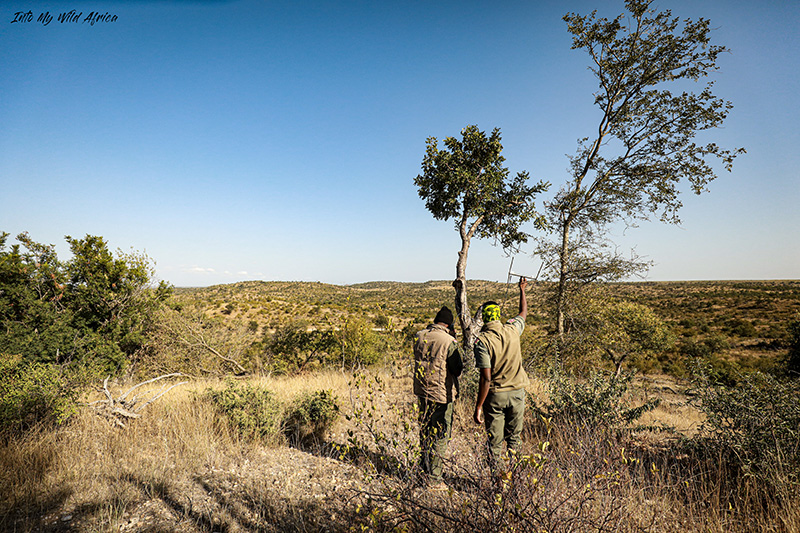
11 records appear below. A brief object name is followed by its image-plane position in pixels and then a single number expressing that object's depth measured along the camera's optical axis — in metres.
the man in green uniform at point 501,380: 3.81
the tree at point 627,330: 8.03
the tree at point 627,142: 7.66
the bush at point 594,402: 4.62
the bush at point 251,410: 4.94
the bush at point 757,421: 3.22
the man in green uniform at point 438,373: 3.96
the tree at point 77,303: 9.09
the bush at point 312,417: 5.50
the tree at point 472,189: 7.59
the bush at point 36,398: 4.31
